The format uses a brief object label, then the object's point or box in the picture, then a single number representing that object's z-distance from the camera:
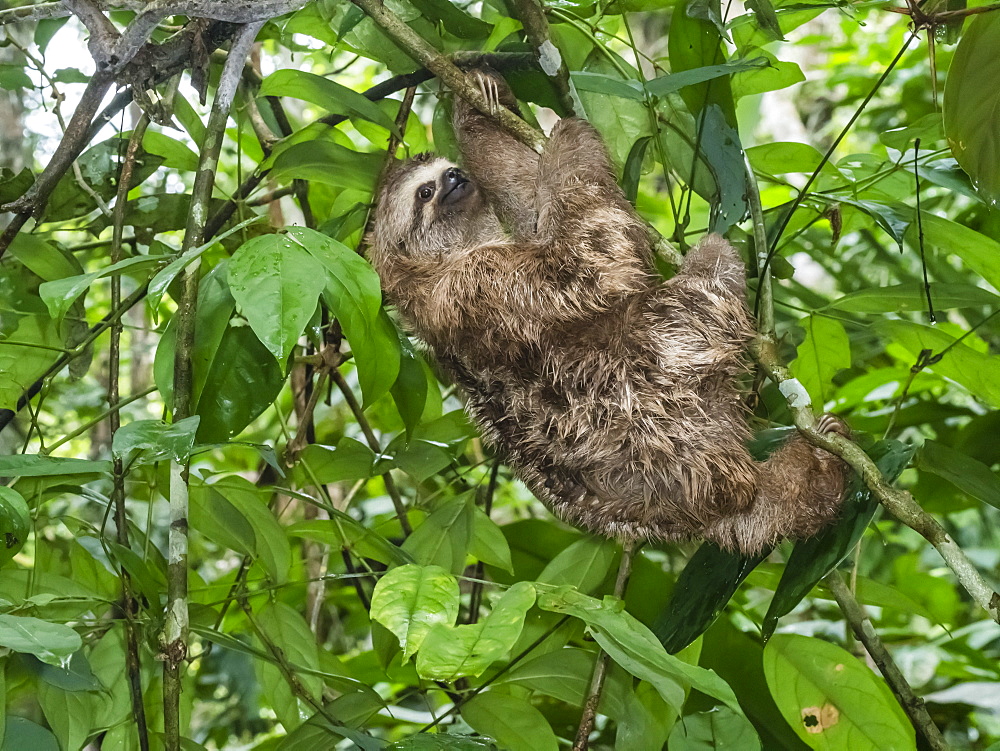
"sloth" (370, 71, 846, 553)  2.47
